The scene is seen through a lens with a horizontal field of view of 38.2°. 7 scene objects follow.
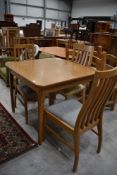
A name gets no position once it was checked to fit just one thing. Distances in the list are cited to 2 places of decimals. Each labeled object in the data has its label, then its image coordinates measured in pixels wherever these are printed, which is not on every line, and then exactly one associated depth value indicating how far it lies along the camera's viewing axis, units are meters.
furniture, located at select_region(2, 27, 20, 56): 4.28
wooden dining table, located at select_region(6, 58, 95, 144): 1.61
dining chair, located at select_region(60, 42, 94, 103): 2.27
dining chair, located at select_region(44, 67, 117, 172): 1.24
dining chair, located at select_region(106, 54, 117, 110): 2.51
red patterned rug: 1.74
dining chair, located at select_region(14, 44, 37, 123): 2.14
